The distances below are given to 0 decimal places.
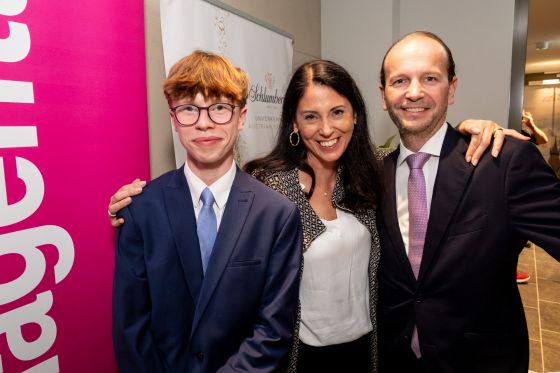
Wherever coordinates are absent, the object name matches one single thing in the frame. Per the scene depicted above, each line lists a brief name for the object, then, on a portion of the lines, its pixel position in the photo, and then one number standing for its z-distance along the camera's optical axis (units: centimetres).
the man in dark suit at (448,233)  132
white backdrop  211
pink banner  142
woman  151
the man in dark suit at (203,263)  117
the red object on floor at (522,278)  483
